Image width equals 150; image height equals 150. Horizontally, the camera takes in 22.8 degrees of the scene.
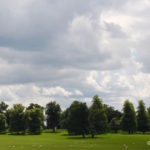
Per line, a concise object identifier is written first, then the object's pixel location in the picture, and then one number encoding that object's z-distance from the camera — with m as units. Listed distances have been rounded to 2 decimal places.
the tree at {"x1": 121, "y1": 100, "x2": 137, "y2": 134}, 149.38
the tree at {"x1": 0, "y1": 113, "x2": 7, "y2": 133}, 182.02
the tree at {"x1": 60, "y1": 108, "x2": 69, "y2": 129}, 173.49
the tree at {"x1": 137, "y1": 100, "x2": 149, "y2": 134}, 152.88
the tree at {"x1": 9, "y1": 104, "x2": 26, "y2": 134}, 174.50
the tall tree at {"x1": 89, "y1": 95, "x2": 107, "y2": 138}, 116.62
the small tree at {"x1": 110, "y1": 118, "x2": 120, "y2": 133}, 183.62
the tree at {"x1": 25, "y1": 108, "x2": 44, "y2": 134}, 171.88
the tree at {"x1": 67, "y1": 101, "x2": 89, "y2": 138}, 121.01
